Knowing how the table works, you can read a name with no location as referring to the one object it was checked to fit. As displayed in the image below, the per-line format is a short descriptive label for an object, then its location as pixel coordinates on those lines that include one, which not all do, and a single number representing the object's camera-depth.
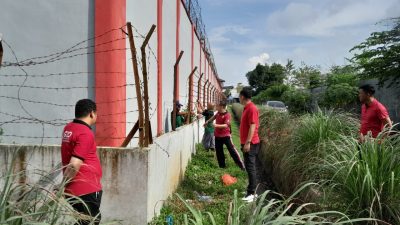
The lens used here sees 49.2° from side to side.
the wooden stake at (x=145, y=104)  5.10
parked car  28.31
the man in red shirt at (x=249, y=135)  6.98
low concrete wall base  4.98
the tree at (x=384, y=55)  12.41
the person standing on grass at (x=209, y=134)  11.73
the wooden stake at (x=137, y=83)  5.05
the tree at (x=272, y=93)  42.09
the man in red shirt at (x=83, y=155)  3.78
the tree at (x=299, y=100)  18.72
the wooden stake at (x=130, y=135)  5.41
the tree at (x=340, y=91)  15.82
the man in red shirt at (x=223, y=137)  9.62
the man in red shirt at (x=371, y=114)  6.24
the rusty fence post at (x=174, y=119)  8.52
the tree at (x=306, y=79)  21.32
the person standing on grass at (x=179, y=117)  11.05
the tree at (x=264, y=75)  72.31
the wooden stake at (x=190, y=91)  10.18
